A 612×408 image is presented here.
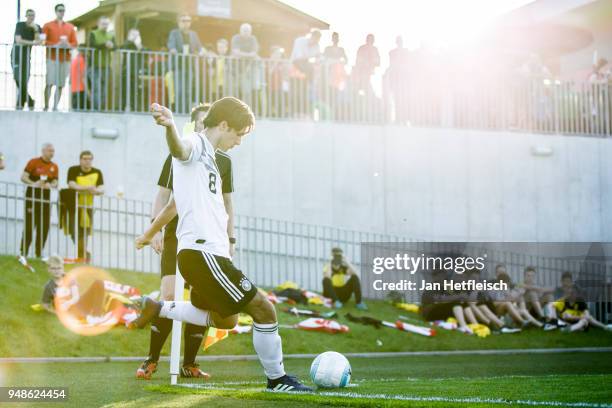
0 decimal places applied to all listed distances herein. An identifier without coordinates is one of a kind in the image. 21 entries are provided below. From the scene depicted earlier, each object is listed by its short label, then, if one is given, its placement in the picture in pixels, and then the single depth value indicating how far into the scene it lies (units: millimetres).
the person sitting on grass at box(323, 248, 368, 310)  18562
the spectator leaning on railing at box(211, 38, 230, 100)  20938
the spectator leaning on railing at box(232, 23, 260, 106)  21141
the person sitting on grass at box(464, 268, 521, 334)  18203
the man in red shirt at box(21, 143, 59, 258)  17562
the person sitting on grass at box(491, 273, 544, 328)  18688
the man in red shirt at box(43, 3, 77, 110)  19828
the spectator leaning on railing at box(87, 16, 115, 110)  20078
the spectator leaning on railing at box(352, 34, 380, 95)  21906
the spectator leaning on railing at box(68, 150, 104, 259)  17625
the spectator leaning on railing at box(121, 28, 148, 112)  20453
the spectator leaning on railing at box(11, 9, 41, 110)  19750
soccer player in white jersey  6906
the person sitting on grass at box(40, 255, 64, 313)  14789
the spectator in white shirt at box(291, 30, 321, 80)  21531
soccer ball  7902
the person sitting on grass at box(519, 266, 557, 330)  19125
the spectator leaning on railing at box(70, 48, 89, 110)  19953
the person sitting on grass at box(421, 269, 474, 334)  18016
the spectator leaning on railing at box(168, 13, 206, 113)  20688
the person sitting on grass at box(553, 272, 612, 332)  18781
